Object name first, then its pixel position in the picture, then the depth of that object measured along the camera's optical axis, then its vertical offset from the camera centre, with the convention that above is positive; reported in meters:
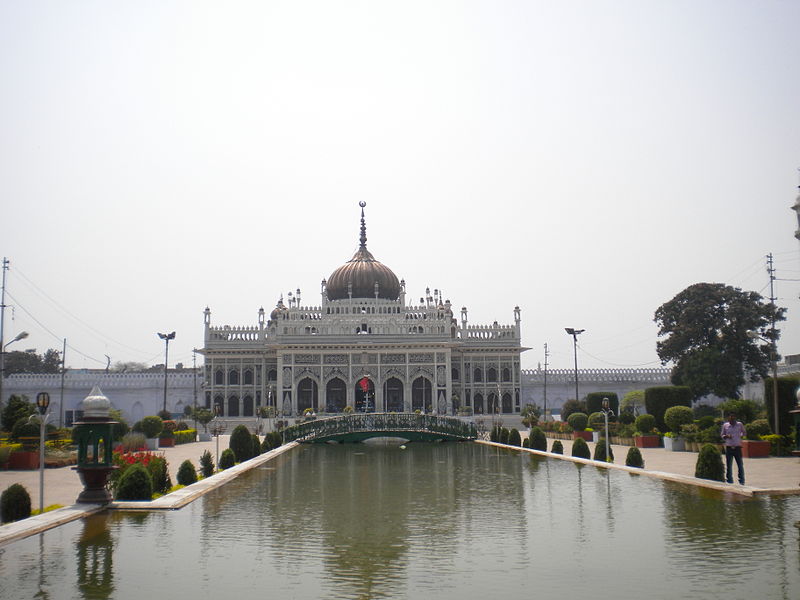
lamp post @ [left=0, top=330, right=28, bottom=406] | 38.42 +2.47
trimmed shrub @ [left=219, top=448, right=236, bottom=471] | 21.64 -1.95
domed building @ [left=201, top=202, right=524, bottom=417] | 54.88 +1.72
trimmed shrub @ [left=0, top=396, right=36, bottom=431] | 30.42 -0.83
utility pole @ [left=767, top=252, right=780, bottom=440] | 25.84 +1.16
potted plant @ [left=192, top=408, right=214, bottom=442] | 41.81 -1.61
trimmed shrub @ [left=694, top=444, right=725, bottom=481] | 15.83 -1.63
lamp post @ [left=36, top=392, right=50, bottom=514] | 13.86 -0.26
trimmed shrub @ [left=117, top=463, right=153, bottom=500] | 14.45 -1.72
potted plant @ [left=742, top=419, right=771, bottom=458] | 23.08 -1.93
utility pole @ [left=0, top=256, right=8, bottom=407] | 39.53 +3.85
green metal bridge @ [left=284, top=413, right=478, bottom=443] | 34.59 -1.91
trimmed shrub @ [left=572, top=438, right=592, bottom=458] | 23.34 -1.91
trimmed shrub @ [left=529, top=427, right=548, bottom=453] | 27.88 -1.97
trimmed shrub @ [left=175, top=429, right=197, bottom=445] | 37.72 -2.30
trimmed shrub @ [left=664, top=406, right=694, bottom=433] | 29.14 -1.30
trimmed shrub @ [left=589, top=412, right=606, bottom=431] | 35.56 -1.72
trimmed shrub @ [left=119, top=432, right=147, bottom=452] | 30.23 -2.04
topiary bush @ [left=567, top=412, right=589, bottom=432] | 36.68 -1.79
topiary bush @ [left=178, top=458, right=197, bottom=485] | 17.56 -1.87
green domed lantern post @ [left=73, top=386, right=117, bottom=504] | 14.41 -0.68
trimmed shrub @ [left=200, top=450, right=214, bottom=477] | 19.84 -1.90
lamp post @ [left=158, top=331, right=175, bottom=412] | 45.56 +2.86
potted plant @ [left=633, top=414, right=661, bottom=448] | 29.48 -1.94
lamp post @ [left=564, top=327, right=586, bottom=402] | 42.92 +2.66
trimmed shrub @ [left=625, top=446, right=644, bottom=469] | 19.58 -1.87
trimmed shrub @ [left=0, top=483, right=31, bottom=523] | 12.16 -1.71
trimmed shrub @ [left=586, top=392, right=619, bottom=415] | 44.72 -1.10
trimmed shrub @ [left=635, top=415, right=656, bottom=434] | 30.17 -1.58
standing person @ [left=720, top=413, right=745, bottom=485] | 15.51 -1.12
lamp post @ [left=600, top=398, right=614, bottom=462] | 21.66 -0.79
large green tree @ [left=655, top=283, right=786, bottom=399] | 44.66 +2.34
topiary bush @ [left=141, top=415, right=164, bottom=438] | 34.19 -1.61
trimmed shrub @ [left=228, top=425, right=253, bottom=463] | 24.52 -1.75
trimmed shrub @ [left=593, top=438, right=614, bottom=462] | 21.86 -1.82
